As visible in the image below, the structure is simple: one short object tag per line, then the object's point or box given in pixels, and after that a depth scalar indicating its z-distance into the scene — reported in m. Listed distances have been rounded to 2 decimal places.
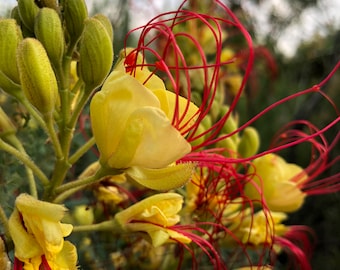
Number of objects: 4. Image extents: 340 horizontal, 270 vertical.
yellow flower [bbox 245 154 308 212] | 0.33
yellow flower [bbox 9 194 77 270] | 0.21
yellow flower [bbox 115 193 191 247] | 0.25
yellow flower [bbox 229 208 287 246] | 0.32
